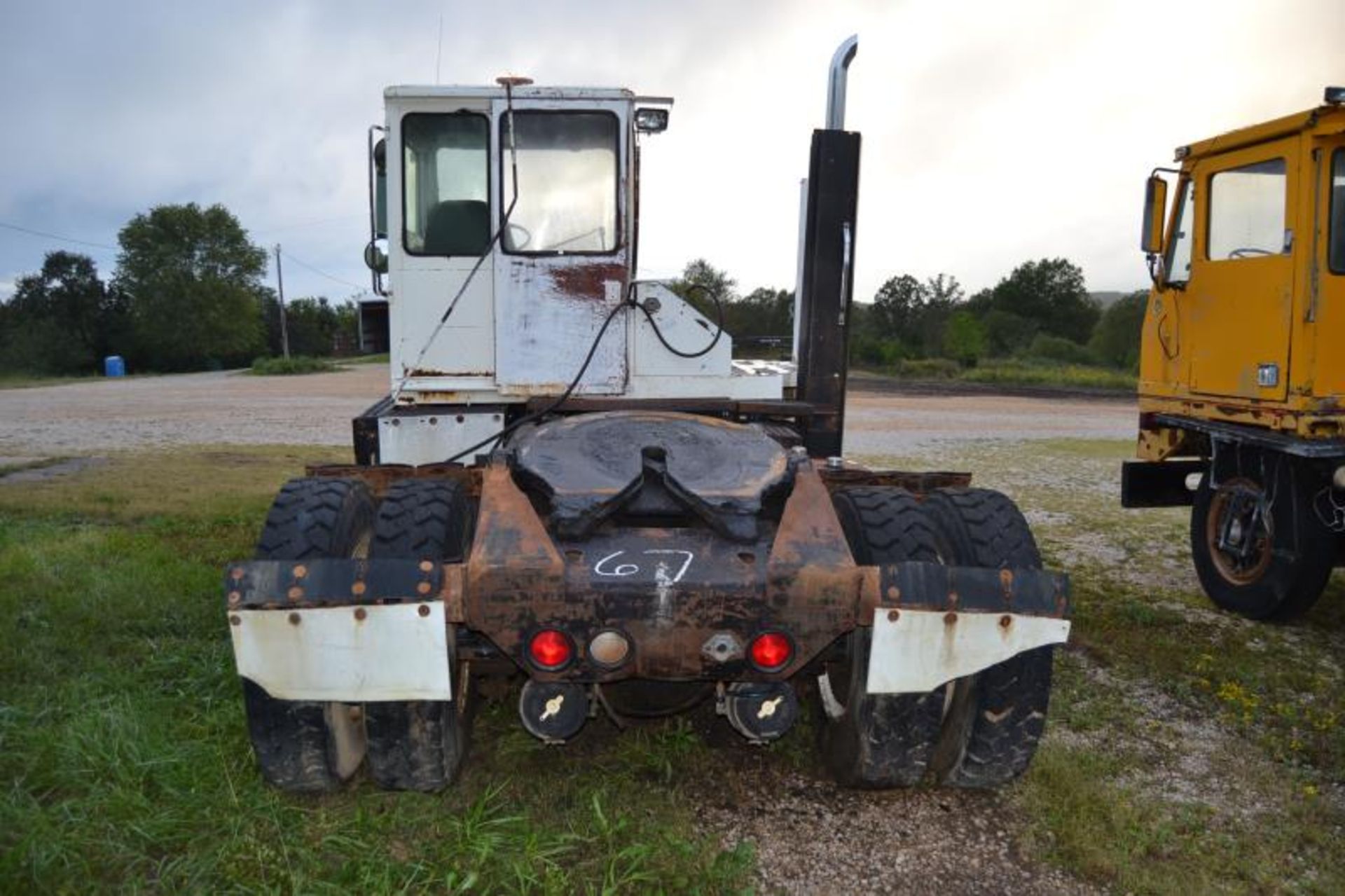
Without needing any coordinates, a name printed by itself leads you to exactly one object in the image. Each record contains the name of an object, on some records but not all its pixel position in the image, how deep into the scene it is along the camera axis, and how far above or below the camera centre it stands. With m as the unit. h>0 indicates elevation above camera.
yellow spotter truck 6.11 -0.02
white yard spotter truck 3.22 -0.77
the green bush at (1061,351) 42.84 +0.15
